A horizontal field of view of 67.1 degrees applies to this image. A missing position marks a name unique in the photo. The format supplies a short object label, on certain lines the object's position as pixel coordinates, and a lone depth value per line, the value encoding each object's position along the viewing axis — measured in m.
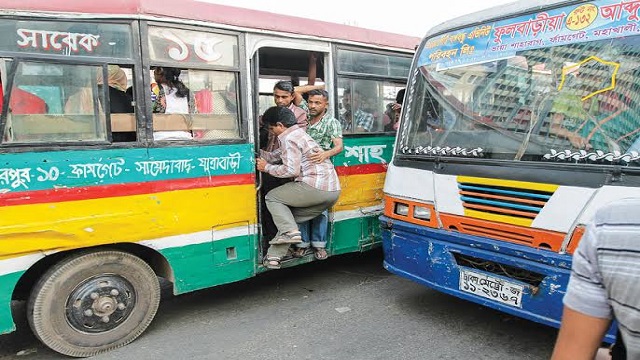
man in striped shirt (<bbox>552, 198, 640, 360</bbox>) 1.05
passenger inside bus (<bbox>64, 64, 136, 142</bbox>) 3.32
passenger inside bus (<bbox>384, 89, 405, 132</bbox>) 5.17
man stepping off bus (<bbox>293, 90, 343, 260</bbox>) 4.45
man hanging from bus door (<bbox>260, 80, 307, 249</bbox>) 4.55
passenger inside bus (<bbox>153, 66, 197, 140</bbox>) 3.68
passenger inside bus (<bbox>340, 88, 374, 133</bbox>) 4.78
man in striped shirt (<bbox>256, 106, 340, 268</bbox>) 4.15
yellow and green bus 3.12
